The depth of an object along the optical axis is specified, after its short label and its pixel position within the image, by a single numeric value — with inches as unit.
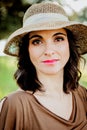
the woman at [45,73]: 50.3
